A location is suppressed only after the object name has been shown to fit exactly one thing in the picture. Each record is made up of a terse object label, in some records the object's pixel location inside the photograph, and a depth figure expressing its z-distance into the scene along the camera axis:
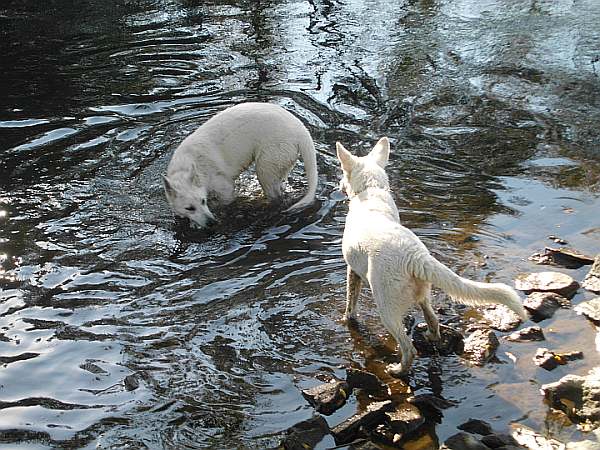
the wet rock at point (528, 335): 5.58
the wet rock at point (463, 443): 4.46
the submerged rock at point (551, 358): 5.22
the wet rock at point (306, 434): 4.63
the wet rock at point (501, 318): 5.77
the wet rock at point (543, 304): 5.85
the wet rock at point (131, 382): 5.36
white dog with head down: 7.75
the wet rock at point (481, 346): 5.37
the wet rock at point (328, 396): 5.00
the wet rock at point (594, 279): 6.10
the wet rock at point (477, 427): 4.66
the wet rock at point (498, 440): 4.48
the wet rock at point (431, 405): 4.89
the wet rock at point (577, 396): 4.71
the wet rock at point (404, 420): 4.68
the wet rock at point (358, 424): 4.70
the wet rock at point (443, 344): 5.49
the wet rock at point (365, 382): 5.14
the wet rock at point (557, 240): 6.91
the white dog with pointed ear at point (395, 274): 4.77
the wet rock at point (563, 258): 6.50
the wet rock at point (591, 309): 5.74
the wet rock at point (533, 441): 4.45
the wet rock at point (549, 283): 6.07
